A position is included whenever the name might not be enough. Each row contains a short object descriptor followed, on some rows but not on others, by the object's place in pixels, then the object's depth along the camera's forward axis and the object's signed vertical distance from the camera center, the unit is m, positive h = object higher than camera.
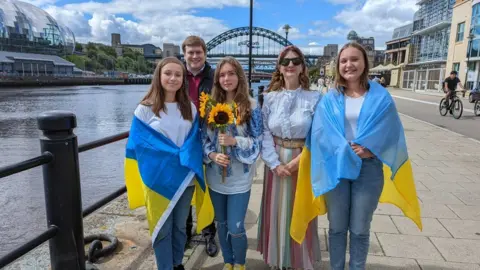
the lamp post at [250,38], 11.30 +1.21
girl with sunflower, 2.36 -0.52
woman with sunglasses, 2.42 -0.54
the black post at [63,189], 1.85 -0.63
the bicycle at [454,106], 12.55 -1.05
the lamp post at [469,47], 27.71 +2.40
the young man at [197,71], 2.76 +0.03
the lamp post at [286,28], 19.77 +2.65
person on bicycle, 12.82 -0.30
